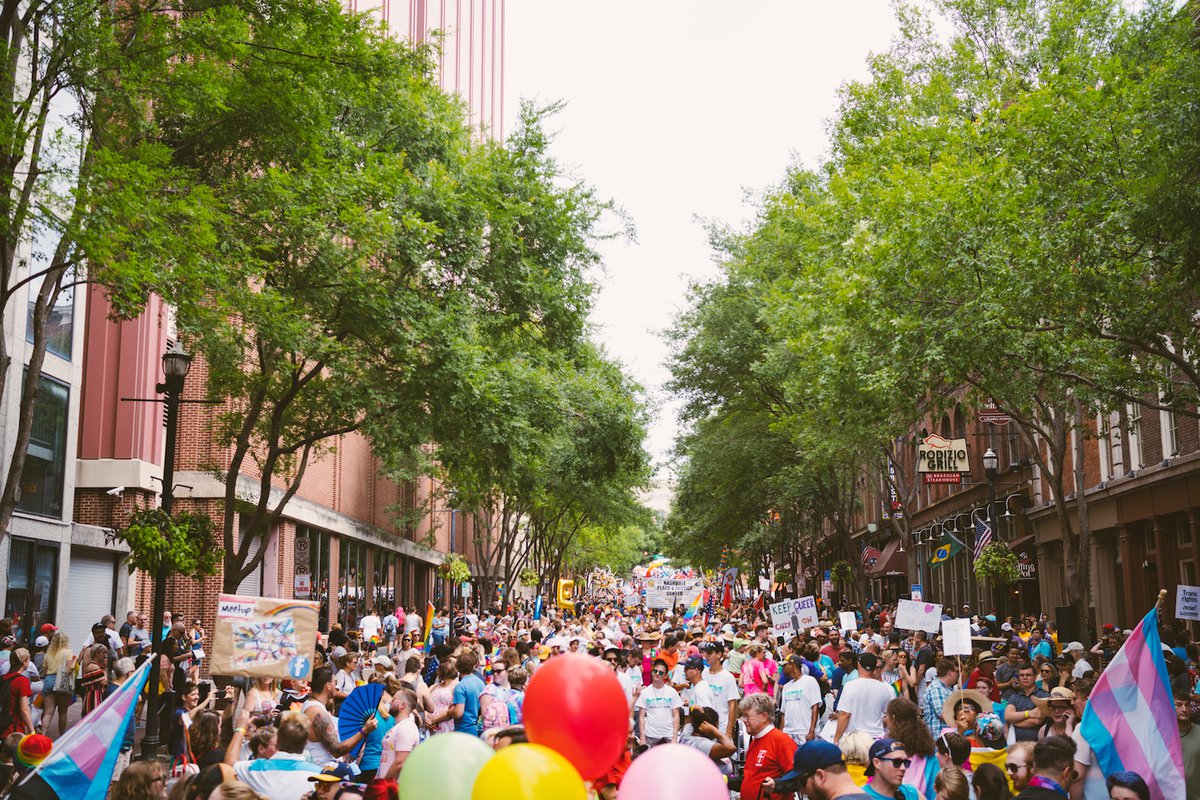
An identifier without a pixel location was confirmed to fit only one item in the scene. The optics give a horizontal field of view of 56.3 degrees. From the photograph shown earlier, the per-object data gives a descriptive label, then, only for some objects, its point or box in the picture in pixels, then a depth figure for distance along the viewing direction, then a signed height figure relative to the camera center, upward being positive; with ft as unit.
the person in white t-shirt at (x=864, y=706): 37.17 -4.16
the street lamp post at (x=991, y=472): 88.22 +8.49
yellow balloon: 14.75 -2.60
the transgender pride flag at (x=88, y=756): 23.11 -3.58
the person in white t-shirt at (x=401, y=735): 30.63 -4.19
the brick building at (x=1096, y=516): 83.46 +5.88
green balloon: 16.22 -2.71
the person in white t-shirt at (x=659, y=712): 39.86 -4.64
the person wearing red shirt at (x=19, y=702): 42.34 -4.50
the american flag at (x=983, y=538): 91.36 +3.35
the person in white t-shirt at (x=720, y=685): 43.24 -4.00
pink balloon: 15.71 -2.76
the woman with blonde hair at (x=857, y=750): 25.49 -3.84
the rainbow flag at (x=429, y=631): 79.92 -3.63
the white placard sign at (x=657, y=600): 101.60 -1.77
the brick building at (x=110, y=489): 76.18 +7.59
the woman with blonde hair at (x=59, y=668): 58.80 -4.60
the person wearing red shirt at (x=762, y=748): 30.12 -4.50
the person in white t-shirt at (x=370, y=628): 100.07 -4.18
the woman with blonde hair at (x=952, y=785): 22.90 -4.16
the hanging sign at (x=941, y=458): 108.38 +11.67
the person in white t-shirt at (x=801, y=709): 41.78 -4.76
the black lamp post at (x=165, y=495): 48.88 +3.90
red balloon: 17.72 -2.12
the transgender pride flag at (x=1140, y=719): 26.25 -3.31
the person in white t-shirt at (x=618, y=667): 47.02 -4.04
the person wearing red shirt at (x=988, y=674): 47.47 -4.06
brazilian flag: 94.02 +2.43
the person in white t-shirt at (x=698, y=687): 41.81 -3.94
